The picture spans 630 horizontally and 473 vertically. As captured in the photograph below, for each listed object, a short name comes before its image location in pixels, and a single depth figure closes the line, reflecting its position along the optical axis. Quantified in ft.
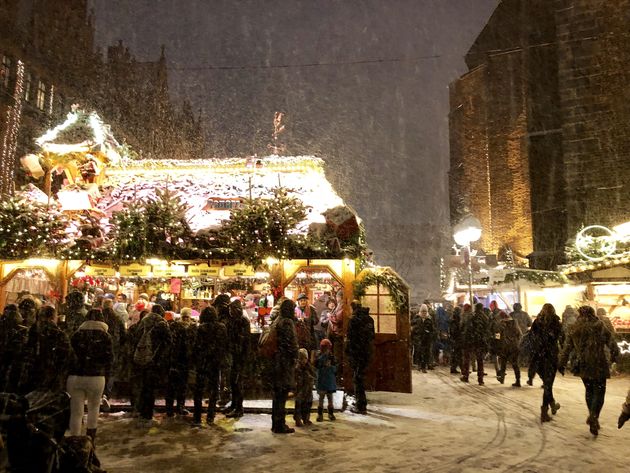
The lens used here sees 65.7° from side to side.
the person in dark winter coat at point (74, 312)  23.90
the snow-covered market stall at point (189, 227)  32.83
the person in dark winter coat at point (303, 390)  24.61
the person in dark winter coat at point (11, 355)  18.81
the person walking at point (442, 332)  52.47
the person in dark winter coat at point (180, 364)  26.32
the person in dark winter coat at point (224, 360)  25.75
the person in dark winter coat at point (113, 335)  27.43
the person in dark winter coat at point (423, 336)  47.29
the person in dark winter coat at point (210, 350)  24.90
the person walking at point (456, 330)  41.47
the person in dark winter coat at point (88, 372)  18.31
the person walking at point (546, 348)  25.85
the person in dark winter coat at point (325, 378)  25.66
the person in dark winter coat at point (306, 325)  28.94
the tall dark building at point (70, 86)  78.33
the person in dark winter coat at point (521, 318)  46.52
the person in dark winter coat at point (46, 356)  17.16
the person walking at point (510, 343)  38.47
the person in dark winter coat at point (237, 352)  26.32
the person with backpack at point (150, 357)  25.03
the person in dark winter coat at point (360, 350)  27.89
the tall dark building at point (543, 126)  65.87
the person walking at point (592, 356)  22.54
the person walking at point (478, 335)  38.65
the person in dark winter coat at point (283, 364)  22.88
